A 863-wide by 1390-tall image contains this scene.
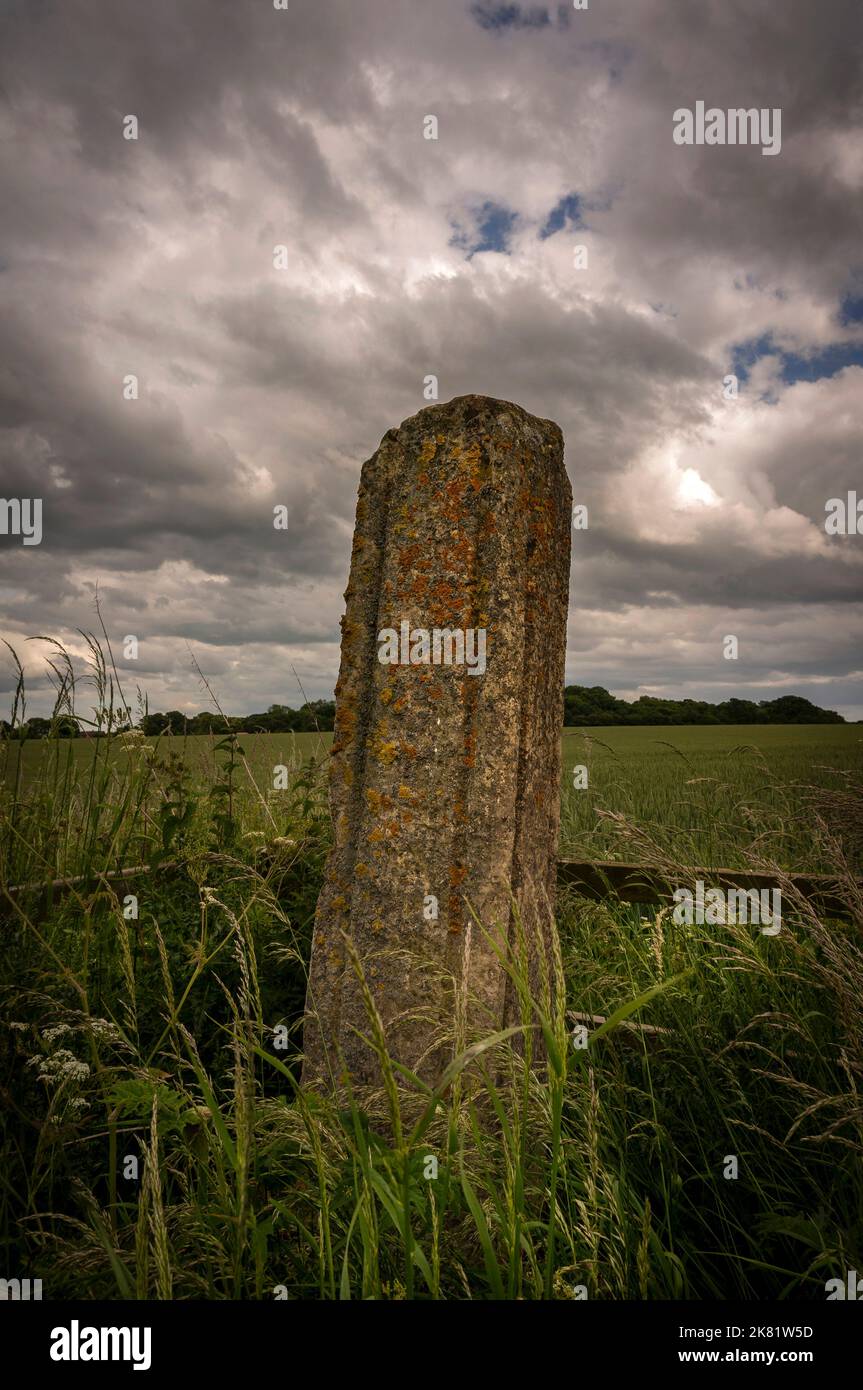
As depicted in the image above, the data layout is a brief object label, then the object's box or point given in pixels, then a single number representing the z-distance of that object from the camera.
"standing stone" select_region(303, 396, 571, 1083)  2.75
